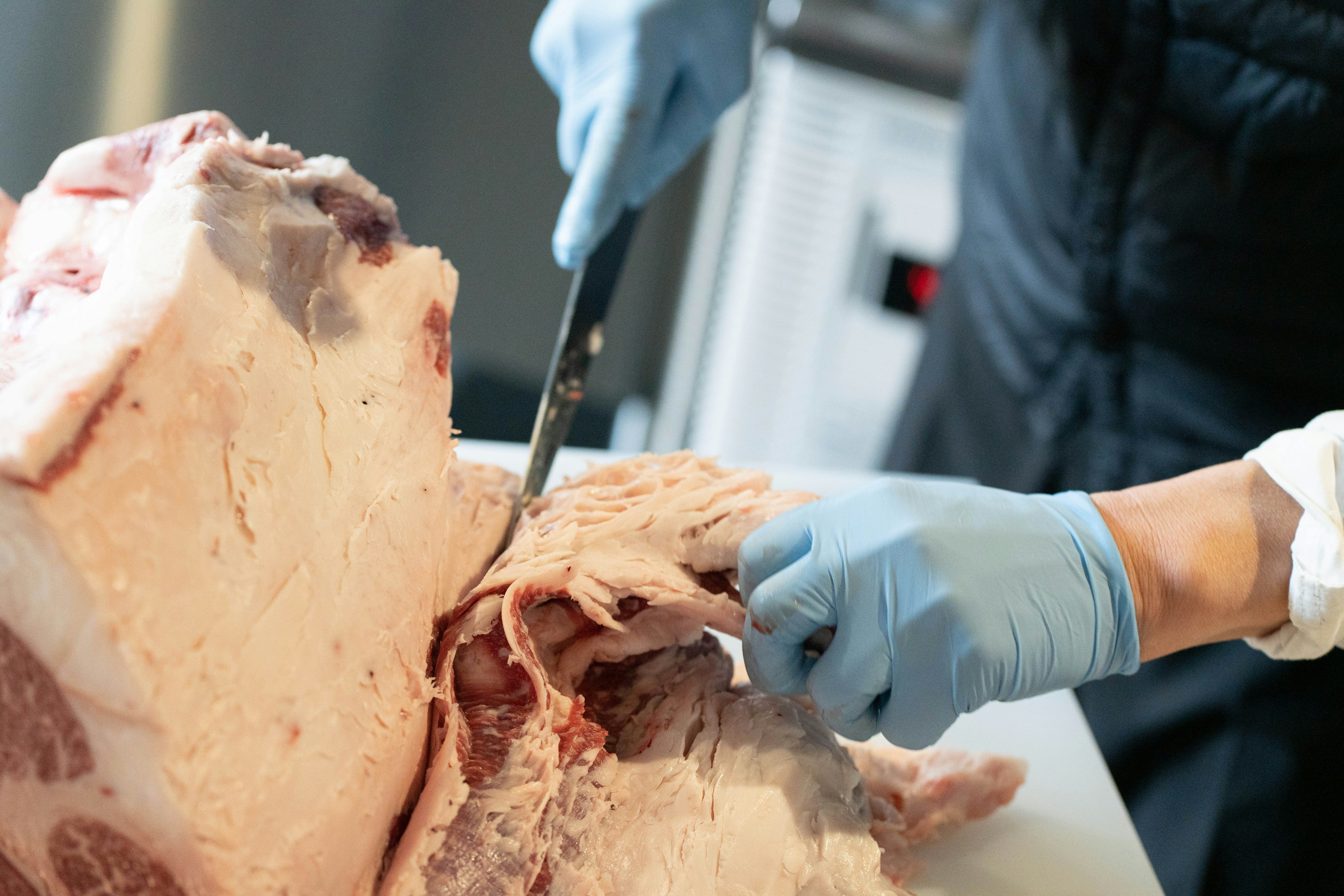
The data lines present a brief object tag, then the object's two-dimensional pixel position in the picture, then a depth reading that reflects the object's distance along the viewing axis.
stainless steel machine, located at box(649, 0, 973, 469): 1.58
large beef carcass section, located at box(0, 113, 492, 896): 0.60
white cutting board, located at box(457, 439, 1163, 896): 0.79
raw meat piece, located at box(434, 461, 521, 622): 0.73
